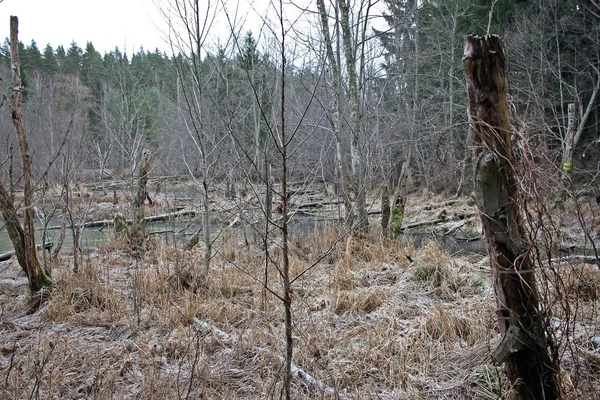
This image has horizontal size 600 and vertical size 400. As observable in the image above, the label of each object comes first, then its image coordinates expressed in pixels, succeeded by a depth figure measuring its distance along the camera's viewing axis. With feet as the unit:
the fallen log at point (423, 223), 36.57
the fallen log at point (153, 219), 39.04
